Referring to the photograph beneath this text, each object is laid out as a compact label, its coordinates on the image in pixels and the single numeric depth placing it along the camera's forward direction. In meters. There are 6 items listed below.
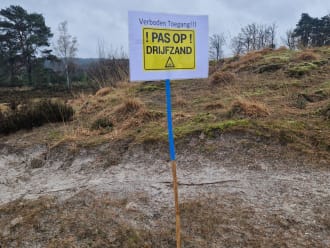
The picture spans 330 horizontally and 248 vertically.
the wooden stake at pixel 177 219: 1.97
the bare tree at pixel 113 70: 9.82
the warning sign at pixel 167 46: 1.82
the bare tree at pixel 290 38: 16.02
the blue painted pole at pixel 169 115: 2.02
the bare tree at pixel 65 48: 32.00
